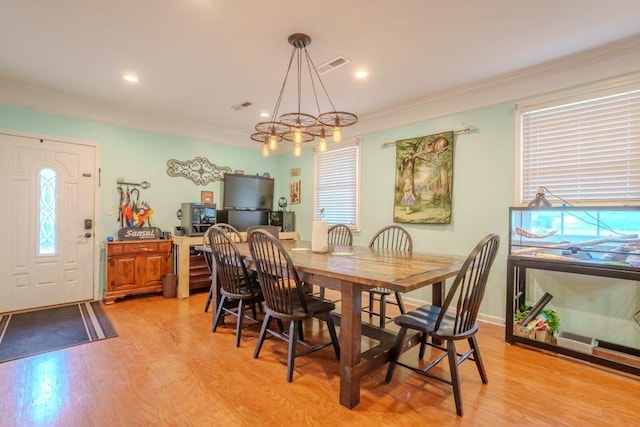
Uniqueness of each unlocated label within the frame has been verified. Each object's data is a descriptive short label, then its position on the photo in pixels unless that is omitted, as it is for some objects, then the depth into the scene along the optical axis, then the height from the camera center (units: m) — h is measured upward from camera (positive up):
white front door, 3.43 -0.14
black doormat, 2.54 -1.13
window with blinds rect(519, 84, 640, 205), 2.51 +0.62
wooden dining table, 1.68 -0.36
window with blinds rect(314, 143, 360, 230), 4.56 +0.45
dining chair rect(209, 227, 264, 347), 2.62 -0.54
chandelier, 2.41 +0.81
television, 4.96 +0.36
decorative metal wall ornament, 4.57 +0.67
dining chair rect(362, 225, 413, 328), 2.72 -0.38
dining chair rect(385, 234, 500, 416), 1.74 -0.67
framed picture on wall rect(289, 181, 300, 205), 5.49 +0.40
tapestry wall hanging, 3.54 +0.45
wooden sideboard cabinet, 3.77 -0.70
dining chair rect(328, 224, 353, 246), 3.63 -0.25
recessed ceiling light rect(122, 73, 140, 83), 3.06 +1.36
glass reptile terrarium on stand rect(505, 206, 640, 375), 2.28 -0.28
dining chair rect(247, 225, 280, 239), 3.89 -0.20
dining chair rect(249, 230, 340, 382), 2.08 -0.56
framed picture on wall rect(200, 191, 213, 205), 4.83 +0.25
